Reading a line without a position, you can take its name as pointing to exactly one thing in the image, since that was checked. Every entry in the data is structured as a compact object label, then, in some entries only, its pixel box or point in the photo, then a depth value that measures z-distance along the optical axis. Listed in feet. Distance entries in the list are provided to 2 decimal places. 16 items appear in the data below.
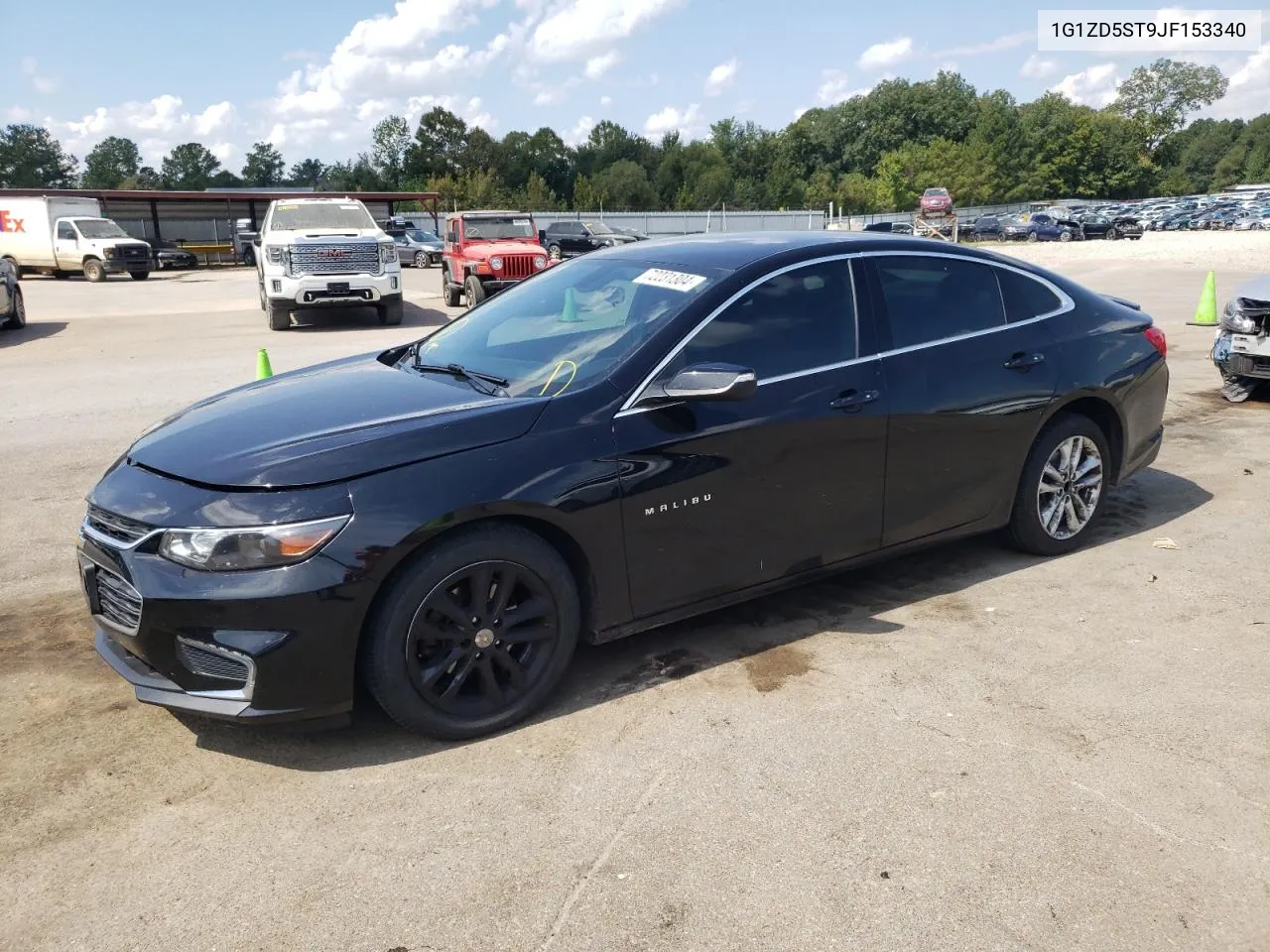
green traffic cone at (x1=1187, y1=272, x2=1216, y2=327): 49.26
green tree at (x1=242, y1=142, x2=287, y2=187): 451.53
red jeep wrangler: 64.69
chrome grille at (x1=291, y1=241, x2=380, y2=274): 54.95
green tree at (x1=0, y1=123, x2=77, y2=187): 385.70
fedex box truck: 106.42
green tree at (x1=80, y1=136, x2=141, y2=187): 456.45
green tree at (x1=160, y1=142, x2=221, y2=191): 436.35
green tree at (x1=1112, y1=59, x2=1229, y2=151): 402.93
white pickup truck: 54.85
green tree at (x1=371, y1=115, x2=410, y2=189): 374.84
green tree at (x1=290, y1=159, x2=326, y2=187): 462.60
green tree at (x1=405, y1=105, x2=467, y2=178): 328.70
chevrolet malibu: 10.77
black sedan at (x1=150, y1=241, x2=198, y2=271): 129.80
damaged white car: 28.30
